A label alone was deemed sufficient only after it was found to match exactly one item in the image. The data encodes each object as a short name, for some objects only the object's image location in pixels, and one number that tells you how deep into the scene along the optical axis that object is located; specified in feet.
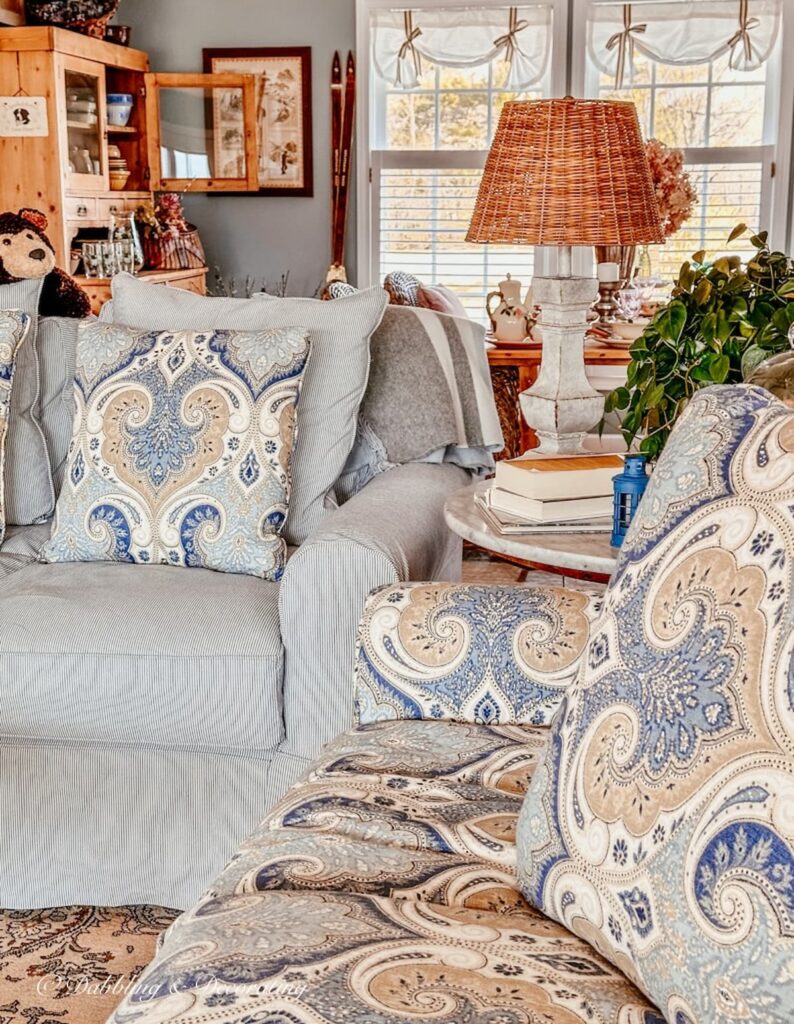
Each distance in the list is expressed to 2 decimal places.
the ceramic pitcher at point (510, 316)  13.23
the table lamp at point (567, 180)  6.97
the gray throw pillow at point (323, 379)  7.71
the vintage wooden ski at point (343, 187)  17.76
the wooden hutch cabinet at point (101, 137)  15.05
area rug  5.72
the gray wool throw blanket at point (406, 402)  8.26
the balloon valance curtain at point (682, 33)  16.84
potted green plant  6.14
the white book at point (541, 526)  6.50
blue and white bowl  17.13
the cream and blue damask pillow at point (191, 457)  7.14
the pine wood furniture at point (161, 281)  15.78
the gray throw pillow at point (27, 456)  7.93
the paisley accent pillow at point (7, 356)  7.62
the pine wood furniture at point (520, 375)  12.68
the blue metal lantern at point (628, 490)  6.08
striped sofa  6.32
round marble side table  6.07
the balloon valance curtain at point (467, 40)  17.34
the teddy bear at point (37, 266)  10.09
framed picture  17.74
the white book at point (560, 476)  6.56
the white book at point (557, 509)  6.55
